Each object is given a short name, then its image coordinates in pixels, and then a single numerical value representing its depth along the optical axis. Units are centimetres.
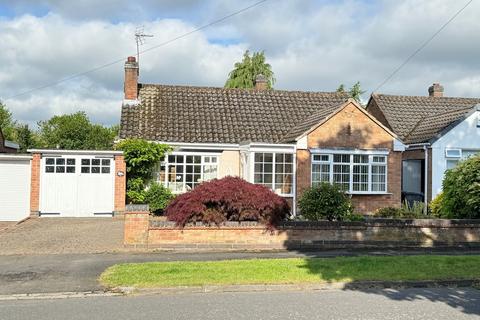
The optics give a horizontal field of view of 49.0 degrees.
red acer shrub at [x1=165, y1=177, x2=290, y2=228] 1424
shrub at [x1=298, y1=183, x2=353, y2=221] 1603
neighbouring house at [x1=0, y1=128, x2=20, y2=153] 3262
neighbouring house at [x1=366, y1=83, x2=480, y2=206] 2289
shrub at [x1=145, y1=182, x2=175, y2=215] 2177
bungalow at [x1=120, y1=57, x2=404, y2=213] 2203
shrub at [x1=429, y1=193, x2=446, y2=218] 1838
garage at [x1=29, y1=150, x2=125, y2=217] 2158
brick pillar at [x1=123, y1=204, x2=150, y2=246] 1379
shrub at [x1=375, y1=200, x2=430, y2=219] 1855
